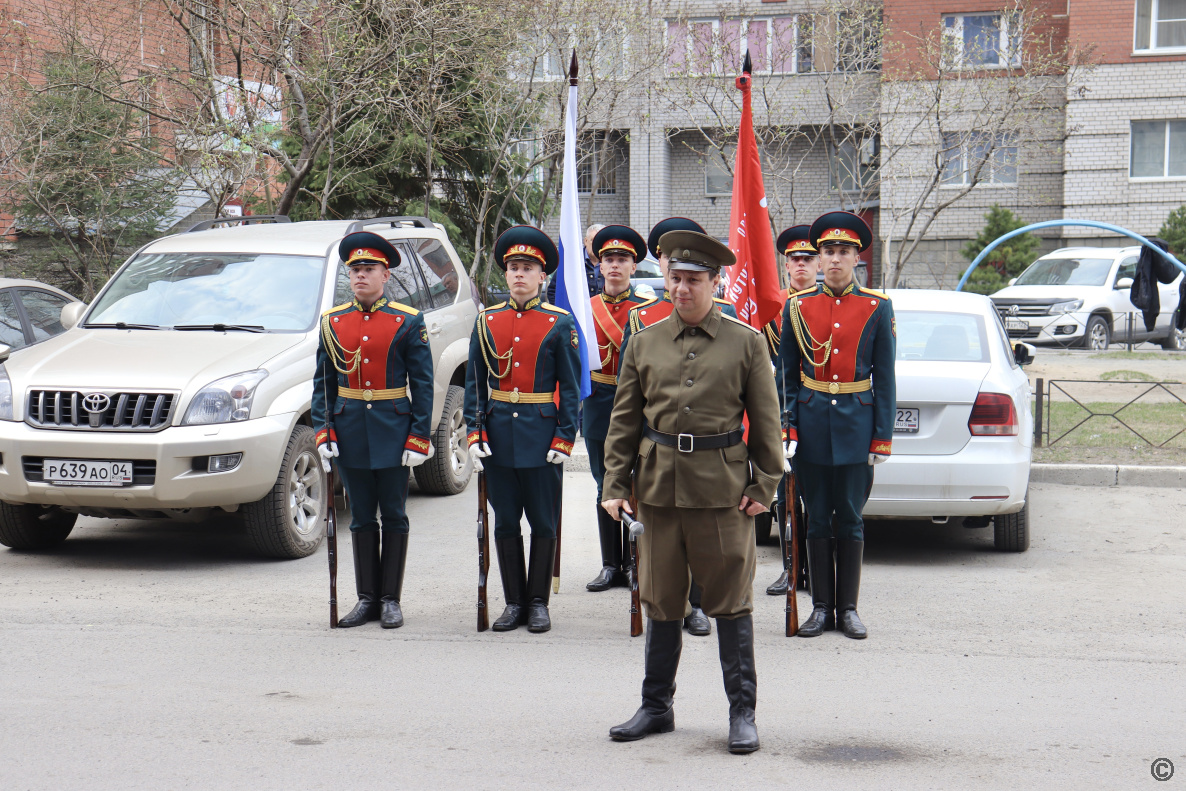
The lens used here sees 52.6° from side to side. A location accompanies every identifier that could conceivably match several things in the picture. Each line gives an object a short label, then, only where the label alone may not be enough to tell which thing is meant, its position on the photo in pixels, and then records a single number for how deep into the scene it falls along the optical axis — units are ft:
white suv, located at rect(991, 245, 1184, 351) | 68.80
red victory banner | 20.25
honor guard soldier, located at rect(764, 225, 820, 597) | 22.33
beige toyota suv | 22.54
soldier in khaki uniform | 14.15
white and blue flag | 21.42
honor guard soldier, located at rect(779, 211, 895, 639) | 19.12
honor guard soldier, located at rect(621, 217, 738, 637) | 19.34
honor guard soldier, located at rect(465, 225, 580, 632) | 19.44
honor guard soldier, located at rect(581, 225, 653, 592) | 21.30
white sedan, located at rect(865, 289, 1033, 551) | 23.09
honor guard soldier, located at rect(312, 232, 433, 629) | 19.74
